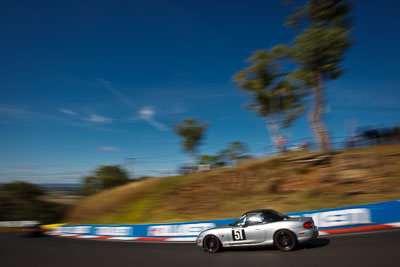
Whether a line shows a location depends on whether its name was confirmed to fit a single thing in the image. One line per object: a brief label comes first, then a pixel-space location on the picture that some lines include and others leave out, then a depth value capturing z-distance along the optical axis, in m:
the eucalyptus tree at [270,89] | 26.66
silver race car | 7.07
